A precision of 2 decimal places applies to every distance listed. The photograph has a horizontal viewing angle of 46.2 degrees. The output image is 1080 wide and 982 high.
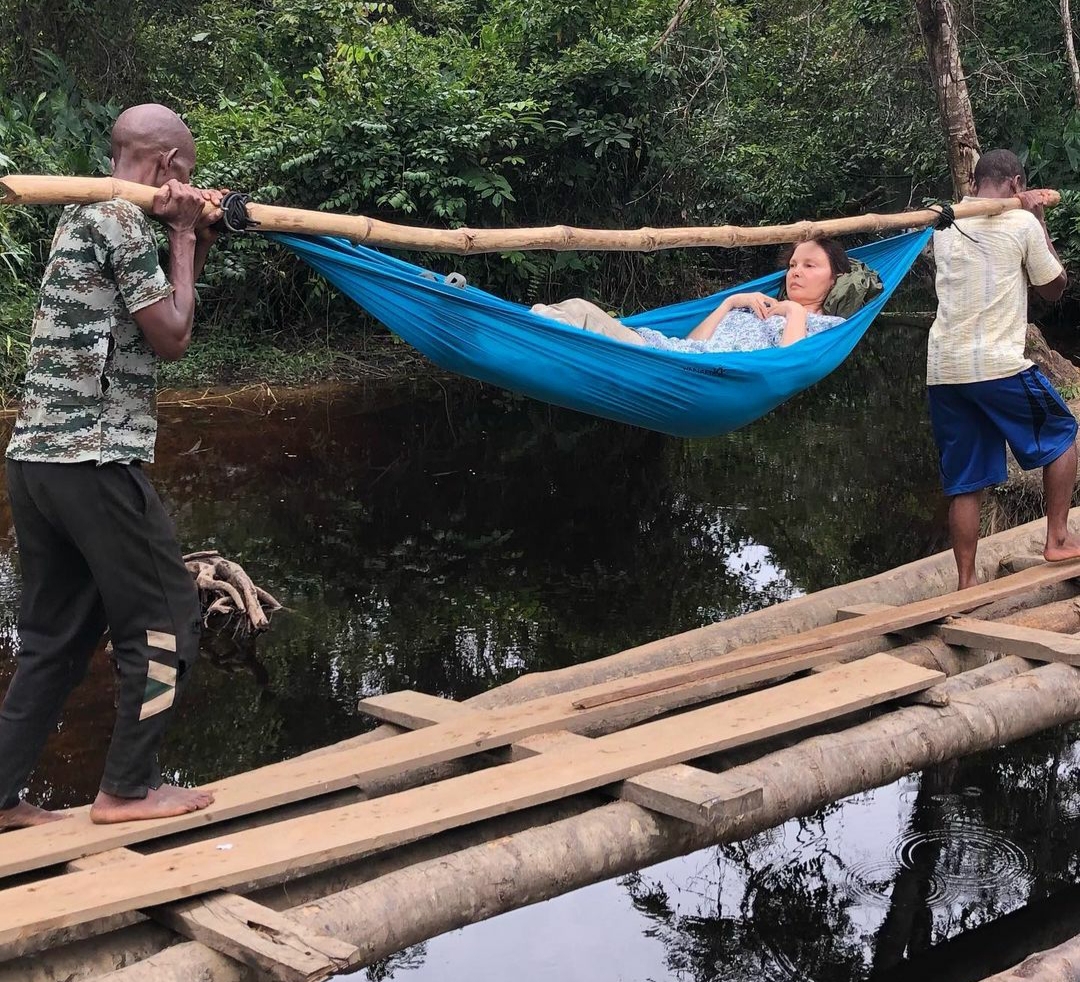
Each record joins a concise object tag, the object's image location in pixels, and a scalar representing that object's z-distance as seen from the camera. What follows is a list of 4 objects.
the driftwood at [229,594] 4.39
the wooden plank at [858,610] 3.18
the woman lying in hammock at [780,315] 3.61
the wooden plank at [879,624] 2.63
